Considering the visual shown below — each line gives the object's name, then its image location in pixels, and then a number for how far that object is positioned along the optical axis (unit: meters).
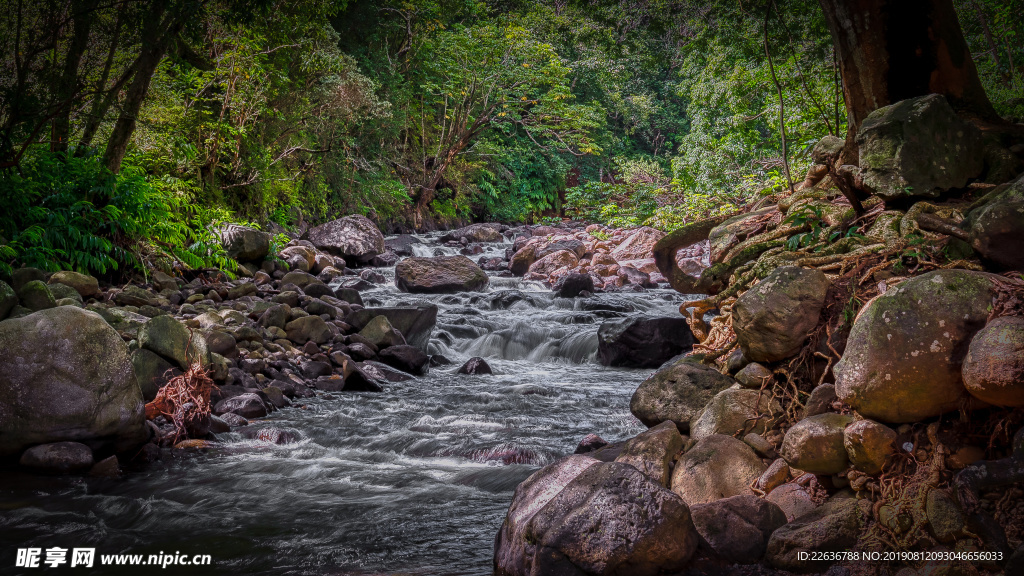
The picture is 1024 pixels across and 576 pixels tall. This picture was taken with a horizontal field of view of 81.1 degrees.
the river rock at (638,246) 18.08
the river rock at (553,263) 16.70
